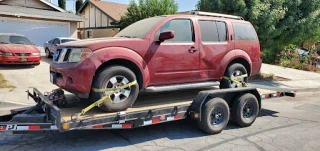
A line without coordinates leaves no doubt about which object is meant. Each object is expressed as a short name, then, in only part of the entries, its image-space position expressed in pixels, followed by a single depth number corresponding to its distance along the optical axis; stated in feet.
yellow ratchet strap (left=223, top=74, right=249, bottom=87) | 19.57
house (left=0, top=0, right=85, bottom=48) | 52.90
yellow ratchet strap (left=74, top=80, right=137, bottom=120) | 13.42
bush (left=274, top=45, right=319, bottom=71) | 56.24
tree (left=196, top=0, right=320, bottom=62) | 36.37
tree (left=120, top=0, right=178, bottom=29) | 70.03
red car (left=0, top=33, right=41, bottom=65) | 37.86
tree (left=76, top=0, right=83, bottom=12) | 133.18
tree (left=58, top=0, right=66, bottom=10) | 107.45
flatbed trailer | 13.06
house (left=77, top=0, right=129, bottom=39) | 96.15
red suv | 14.05
